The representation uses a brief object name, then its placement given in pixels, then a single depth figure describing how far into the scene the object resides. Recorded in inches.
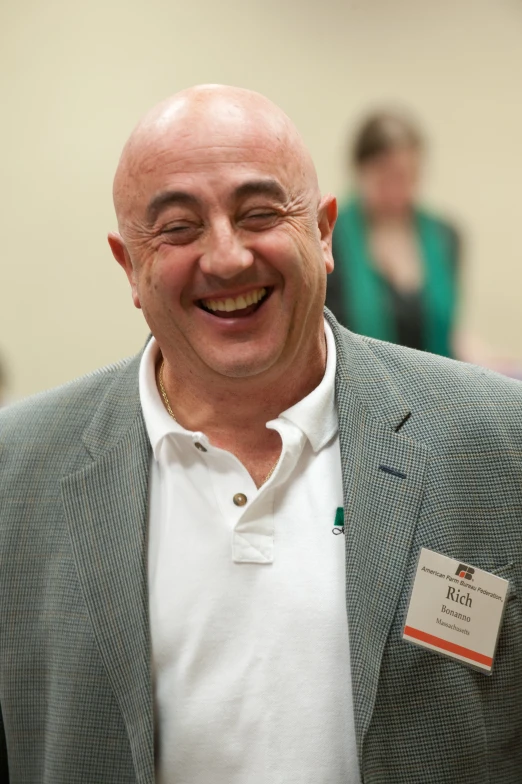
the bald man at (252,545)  72.7
